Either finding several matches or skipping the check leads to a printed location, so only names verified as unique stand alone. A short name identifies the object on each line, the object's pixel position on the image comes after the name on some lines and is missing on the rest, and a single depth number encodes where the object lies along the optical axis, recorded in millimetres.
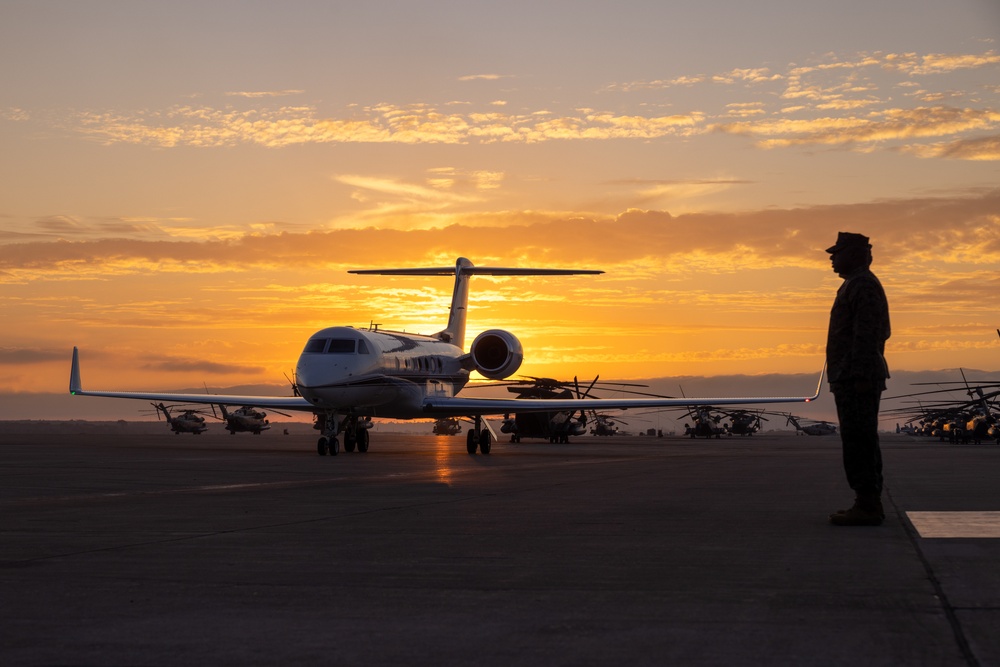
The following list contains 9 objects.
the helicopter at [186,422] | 83812
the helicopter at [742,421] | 107750
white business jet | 31094
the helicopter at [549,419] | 61469
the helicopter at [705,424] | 100375
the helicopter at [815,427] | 144125
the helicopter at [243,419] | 84188
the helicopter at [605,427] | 103062
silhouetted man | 9156
